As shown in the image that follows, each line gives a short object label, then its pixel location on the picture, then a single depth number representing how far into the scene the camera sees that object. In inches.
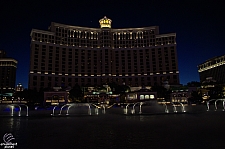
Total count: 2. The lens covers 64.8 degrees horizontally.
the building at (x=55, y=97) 4210.1
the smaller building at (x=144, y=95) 3938.7
